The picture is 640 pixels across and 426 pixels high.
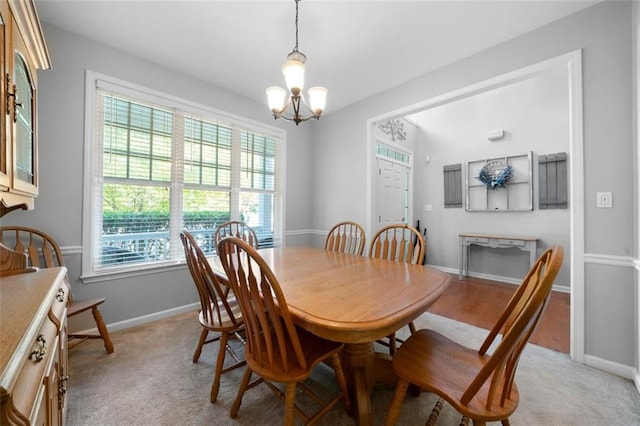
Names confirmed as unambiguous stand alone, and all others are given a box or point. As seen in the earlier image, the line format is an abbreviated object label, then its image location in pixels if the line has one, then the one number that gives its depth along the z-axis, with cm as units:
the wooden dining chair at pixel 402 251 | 178
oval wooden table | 89
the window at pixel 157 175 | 222
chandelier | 163
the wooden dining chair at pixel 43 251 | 176
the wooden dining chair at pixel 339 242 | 232
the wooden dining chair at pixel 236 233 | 265
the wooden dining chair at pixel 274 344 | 98
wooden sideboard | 54
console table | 354
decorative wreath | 384
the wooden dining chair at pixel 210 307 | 141
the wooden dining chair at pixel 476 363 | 77
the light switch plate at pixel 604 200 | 174
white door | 399
